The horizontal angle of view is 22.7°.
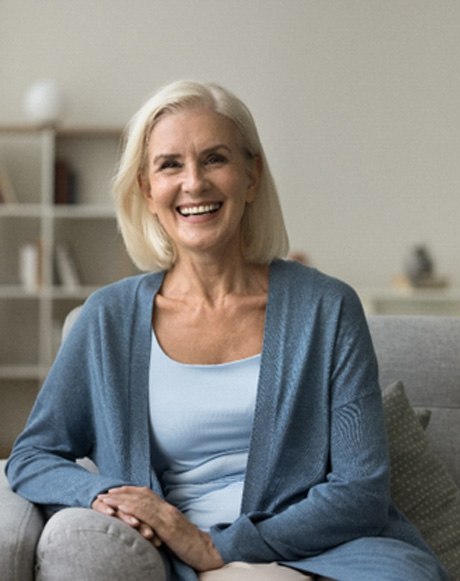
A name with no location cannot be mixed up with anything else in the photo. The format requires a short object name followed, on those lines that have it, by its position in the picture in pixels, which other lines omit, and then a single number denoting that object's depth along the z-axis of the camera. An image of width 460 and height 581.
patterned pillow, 2.24
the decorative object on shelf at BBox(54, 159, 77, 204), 6.11
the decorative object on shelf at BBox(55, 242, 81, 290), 6.05
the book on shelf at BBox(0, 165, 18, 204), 6.07
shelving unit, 6.24
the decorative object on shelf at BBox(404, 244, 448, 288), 6.05
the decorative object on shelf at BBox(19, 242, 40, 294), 6.05
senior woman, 1.88
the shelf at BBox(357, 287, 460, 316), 5.90
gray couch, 2.28
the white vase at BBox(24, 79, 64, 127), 5.95
